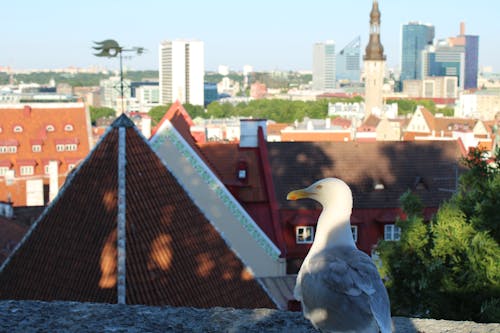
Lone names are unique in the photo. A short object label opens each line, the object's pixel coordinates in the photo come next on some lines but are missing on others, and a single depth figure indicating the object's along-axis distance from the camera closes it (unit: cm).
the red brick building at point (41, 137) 4469
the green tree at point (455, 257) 962
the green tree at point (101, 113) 14648
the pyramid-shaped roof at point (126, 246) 909
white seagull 395
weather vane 1193
